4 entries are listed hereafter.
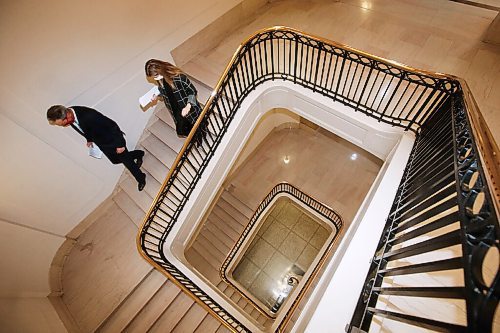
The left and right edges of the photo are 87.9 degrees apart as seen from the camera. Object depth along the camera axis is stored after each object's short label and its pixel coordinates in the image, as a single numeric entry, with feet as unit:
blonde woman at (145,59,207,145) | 11.95
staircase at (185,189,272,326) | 24.67
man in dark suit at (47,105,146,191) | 11.93
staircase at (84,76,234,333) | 14.88
